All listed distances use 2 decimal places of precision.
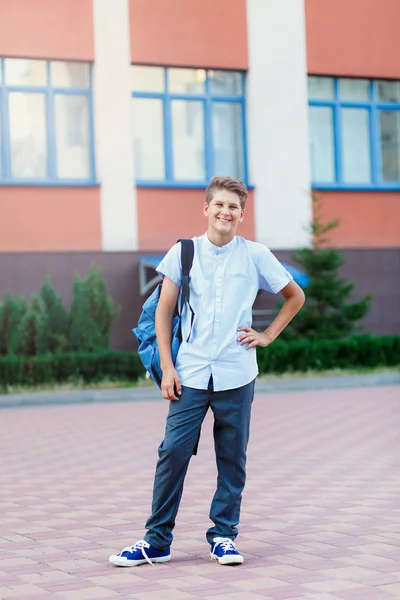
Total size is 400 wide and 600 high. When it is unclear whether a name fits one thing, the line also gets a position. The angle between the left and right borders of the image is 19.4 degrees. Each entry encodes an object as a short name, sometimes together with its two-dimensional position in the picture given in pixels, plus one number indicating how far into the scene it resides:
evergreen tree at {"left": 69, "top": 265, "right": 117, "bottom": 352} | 19.91
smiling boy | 5.51
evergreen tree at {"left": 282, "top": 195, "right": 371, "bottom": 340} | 21.72
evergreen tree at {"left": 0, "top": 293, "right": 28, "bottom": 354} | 19.34
